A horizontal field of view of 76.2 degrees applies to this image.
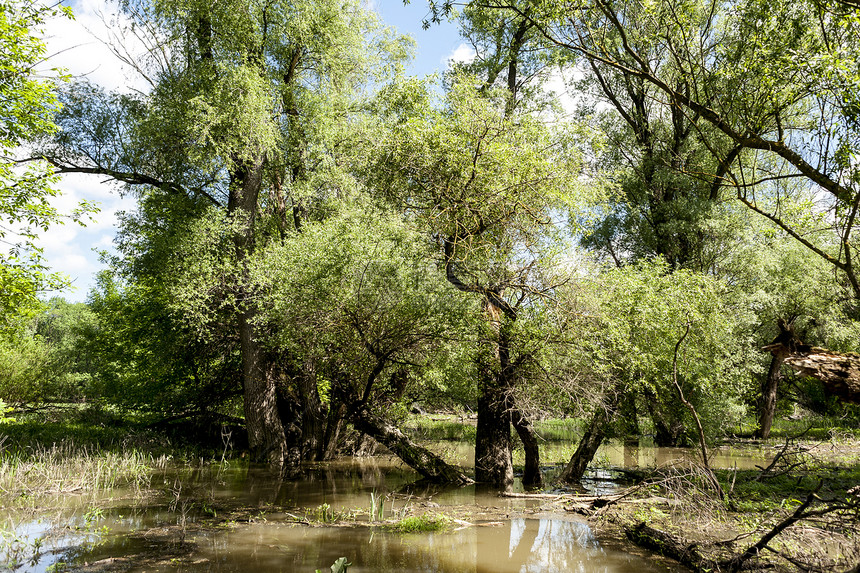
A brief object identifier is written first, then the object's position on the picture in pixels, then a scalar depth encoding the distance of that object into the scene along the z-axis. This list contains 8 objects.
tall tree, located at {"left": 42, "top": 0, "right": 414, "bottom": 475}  14.59
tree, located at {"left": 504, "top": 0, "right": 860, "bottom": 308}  5.99
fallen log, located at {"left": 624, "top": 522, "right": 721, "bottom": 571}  6.83
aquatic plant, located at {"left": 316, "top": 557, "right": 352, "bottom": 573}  4.32
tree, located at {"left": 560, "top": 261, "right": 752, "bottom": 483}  11.45
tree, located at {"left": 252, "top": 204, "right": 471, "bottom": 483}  11.77
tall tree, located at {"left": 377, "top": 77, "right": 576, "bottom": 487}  11.09
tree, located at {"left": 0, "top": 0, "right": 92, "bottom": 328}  10.24
